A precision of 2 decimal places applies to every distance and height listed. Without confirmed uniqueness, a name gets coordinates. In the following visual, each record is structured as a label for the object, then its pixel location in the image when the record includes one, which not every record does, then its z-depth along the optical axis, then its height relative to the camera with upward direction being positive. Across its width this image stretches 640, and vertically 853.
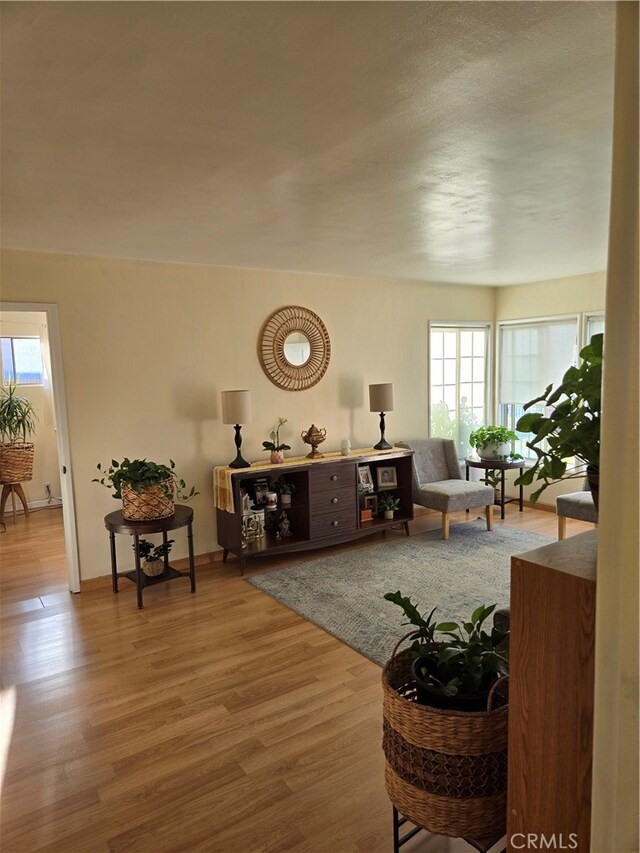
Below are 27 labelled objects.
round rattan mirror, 5.15 +0.26
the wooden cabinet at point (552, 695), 1.27 -0.73
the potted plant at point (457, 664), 1.68 -0.88
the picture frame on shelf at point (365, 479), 5.48 -0.97
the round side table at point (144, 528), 3.98 -1.00
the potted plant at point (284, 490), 5.04 -0.97
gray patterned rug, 3.70 -1.55
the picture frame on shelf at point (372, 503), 5.57 -1.22
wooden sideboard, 4.72 -1.12
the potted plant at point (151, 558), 4.34 -1.31
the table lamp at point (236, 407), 4.63 -0.23
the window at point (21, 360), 7.11 +0.30
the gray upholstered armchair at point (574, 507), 4.89 -1.17
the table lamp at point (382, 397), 5.52 -0.21
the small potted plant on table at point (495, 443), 6.05 -0.74
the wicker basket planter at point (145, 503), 4.01 -0.84
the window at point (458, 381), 6.61 -0.10
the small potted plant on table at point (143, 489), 4.00 -0.74
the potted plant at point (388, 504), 5.57 -1.24
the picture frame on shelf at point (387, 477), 5.64 -0.99
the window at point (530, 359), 6.25 +0.12
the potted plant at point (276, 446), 4.96 -0.59
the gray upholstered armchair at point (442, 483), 5.44 -1.09
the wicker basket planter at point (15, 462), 6.40 -0.85
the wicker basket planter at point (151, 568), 4.34 -1.38
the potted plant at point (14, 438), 6.42 -0.61
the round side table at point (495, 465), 5.89 -0.95
